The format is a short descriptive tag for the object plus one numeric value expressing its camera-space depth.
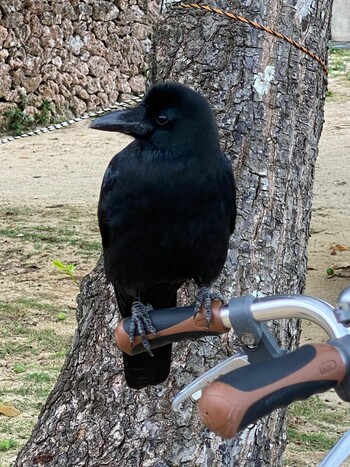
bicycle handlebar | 1.37
